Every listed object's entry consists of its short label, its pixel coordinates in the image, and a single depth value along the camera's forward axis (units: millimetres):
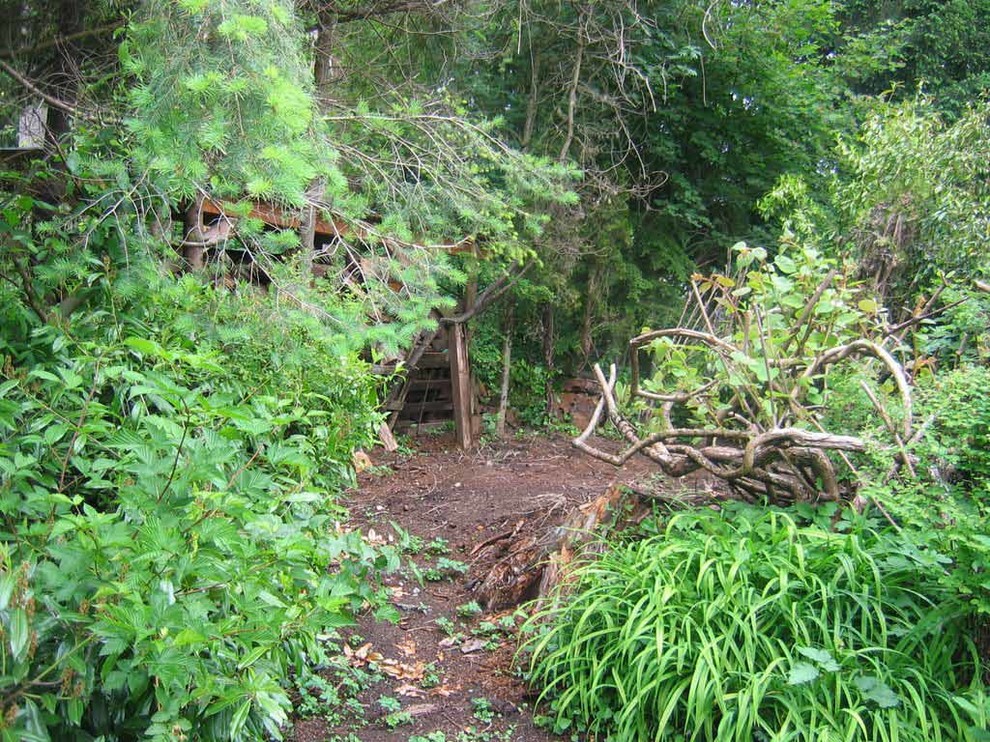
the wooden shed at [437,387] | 8421
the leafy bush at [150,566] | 1677
